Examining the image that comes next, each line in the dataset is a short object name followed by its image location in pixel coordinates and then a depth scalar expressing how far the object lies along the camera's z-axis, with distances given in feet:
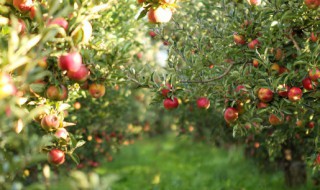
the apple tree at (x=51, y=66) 8.54
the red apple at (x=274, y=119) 14.28
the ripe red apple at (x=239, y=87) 14.34
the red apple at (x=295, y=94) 12.83
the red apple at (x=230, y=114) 14.14
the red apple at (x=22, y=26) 10.30
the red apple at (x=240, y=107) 14.40
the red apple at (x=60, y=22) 10.01
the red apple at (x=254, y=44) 14.37
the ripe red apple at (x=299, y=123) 16.08
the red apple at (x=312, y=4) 12.41
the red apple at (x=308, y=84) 13.35
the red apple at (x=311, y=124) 18.25
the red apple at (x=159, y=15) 12.12
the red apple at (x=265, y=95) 13.14
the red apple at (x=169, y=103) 14.42
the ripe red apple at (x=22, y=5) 10.52
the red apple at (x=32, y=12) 10.69
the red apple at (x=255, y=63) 14.33
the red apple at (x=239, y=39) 14.89
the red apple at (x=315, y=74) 12.51
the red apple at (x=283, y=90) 12.87
